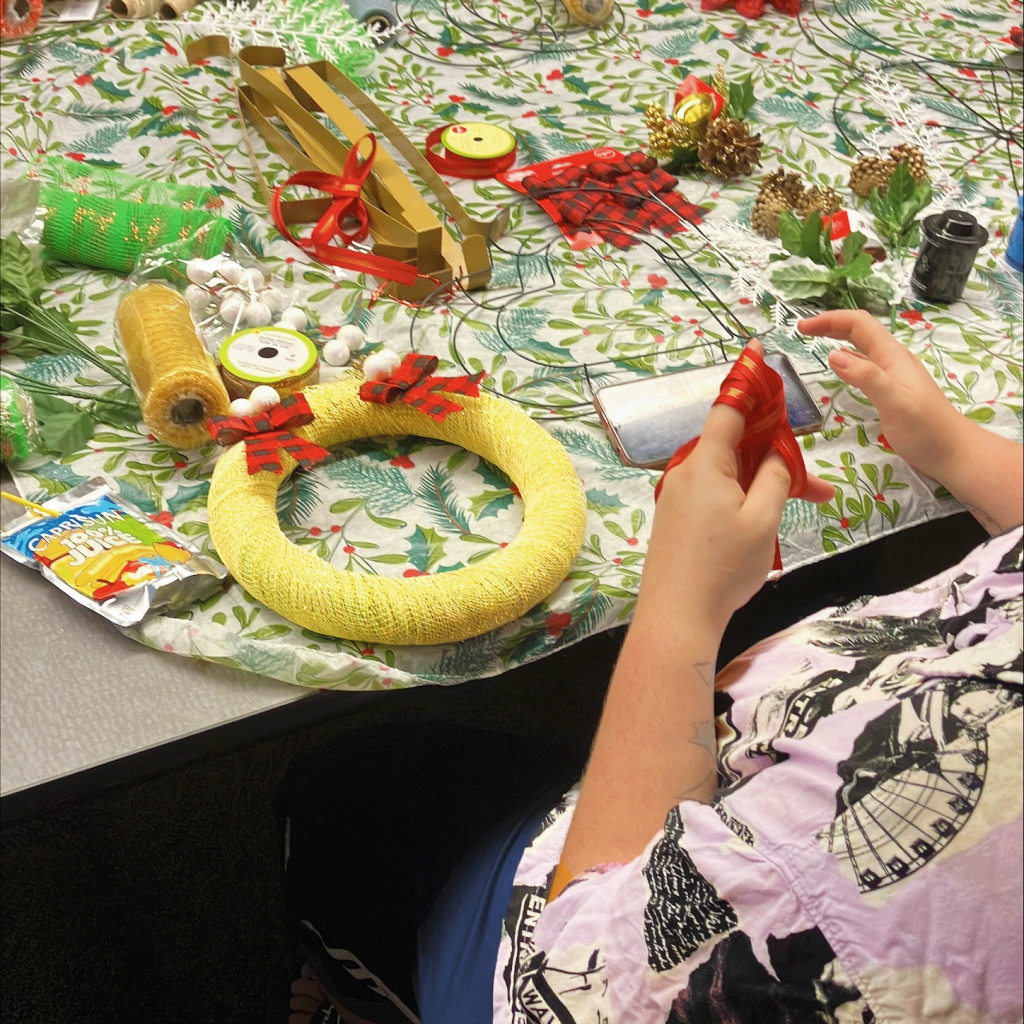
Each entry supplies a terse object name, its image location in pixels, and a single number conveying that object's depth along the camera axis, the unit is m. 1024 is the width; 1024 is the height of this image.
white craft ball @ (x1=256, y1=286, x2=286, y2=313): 1.10
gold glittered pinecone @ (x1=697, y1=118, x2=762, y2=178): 1.42
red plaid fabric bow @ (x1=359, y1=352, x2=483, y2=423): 0.99
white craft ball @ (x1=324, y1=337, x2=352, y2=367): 1.08
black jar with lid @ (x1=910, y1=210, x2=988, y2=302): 1.20
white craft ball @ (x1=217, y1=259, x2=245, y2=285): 1.09
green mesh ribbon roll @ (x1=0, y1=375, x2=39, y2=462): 0.92
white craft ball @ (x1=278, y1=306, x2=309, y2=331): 1.08
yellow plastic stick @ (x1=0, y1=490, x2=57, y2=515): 0.89
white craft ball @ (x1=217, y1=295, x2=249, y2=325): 1.06
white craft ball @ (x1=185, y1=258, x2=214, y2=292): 1.08
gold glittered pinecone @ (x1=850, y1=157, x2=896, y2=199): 1.39
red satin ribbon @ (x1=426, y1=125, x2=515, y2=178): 1.43
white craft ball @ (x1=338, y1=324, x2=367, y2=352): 1.09
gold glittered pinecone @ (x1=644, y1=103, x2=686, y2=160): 1.46
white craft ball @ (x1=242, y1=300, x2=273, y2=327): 1.07
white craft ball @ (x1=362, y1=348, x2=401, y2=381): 1.01
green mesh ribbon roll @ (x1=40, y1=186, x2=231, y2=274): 1.17
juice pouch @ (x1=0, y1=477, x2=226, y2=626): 0.82
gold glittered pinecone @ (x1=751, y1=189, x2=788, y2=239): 1.32
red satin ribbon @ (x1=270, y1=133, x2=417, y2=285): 1.21
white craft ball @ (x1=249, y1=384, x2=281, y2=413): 0.96
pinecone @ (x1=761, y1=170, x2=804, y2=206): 1.33
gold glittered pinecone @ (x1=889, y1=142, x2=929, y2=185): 1.41
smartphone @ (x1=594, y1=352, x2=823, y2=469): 1.03
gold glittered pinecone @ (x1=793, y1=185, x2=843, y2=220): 1.33
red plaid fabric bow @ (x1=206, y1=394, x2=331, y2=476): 0.92
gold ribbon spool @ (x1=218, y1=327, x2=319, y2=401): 0.99
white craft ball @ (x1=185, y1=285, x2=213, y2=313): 1.06
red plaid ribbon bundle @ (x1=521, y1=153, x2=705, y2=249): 1.36
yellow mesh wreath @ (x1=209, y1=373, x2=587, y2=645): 0.82
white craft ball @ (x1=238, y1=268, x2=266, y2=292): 1.10
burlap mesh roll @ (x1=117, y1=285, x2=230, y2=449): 0.94
